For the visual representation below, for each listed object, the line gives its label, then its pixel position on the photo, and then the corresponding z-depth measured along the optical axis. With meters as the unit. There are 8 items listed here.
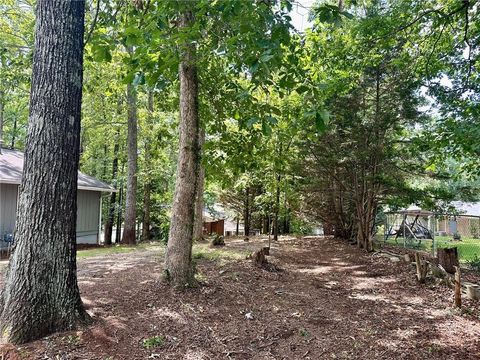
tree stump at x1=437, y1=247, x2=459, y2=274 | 8.32
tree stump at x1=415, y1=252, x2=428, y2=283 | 7.31
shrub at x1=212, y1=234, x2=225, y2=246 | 10.59
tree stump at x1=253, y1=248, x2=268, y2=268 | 7.78
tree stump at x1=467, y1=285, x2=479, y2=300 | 6.07
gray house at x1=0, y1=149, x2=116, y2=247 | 10.49
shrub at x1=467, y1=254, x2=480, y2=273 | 9.37
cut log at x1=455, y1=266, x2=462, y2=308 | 5.52
